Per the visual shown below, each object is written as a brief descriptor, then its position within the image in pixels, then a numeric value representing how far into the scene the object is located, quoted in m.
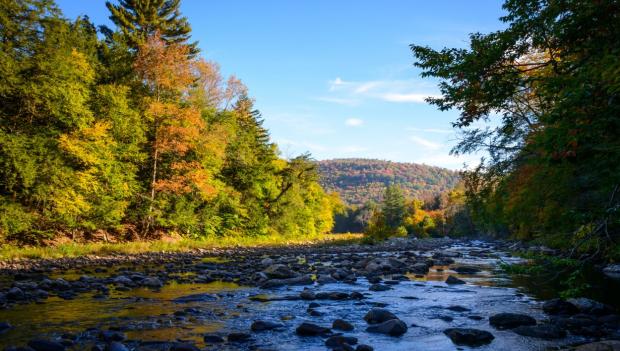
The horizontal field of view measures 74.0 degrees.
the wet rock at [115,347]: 5.24
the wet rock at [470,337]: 6.32
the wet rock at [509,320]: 7.35
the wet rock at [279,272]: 13.74
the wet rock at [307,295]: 10.10
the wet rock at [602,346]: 5.32
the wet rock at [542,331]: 6.56
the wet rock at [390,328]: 6.88
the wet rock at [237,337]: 6.16
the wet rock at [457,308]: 8.88
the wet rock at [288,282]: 12.10
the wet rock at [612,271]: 13.84
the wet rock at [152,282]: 11.22
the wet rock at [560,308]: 8.38
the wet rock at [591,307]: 8.22
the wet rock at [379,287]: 11.87
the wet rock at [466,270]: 16.94
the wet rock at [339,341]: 5.97
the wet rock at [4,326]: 6.25
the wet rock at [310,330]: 6.67
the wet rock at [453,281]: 13.28
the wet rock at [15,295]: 8.77
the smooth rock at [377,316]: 7.65
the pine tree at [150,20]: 36.75
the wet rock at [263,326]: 6.86
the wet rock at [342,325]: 7.09
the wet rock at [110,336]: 5.90
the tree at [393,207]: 101.38
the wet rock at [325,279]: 13.37
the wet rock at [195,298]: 9.27
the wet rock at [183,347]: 5.36
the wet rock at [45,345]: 5.26
